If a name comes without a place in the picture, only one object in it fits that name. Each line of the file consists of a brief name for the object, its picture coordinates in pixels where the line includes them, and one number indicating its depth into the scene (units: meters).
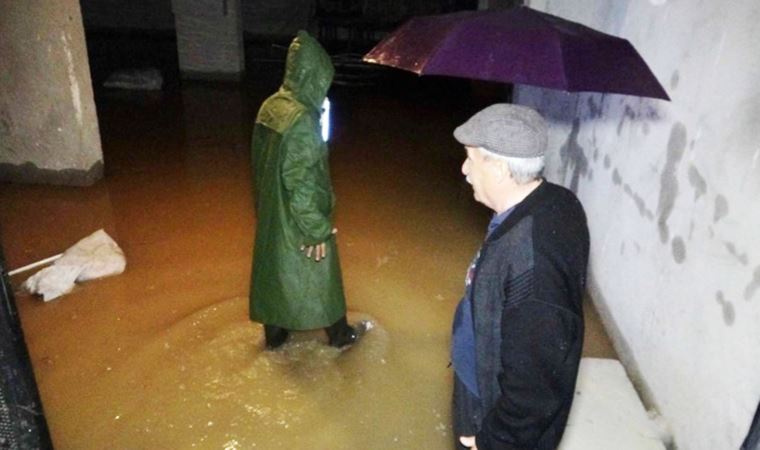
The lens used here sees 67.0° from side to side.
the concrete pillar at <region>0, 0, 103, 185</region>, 5.36
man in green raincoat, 2.75
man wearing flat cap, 1.50
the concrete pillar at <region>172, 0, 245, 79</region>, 10.42
